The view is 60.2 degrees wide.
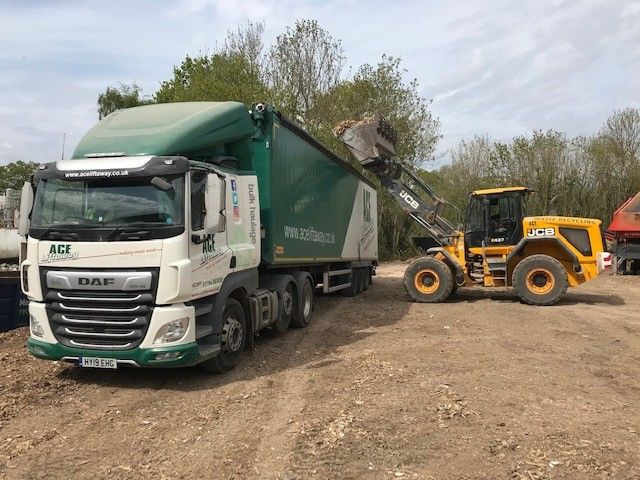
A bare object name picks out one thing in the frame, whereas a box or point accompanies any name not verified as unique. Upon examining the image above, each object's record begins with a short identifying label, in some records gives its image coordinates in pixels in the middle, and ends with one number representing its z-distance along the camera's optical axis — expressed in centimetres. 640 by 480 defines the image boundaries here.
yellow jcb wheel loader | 1248
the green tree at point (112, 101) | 3625
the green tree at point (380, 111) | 2973
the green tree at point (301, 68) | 2966
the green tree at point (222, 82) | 2470
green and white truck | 583
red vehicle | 1950
